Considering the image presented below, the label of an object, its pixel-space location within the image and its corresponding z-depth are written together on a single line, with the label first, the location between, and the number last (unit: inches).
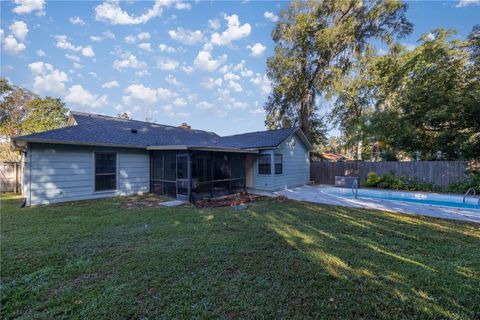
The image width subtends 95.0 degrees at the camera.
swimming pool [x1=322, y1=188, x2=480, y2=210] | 324.3
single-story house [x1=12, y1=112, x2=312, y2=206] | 311.6
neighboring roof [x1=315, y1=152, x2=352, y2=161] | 738.8
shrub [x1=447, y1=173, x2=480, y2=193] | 394.9
